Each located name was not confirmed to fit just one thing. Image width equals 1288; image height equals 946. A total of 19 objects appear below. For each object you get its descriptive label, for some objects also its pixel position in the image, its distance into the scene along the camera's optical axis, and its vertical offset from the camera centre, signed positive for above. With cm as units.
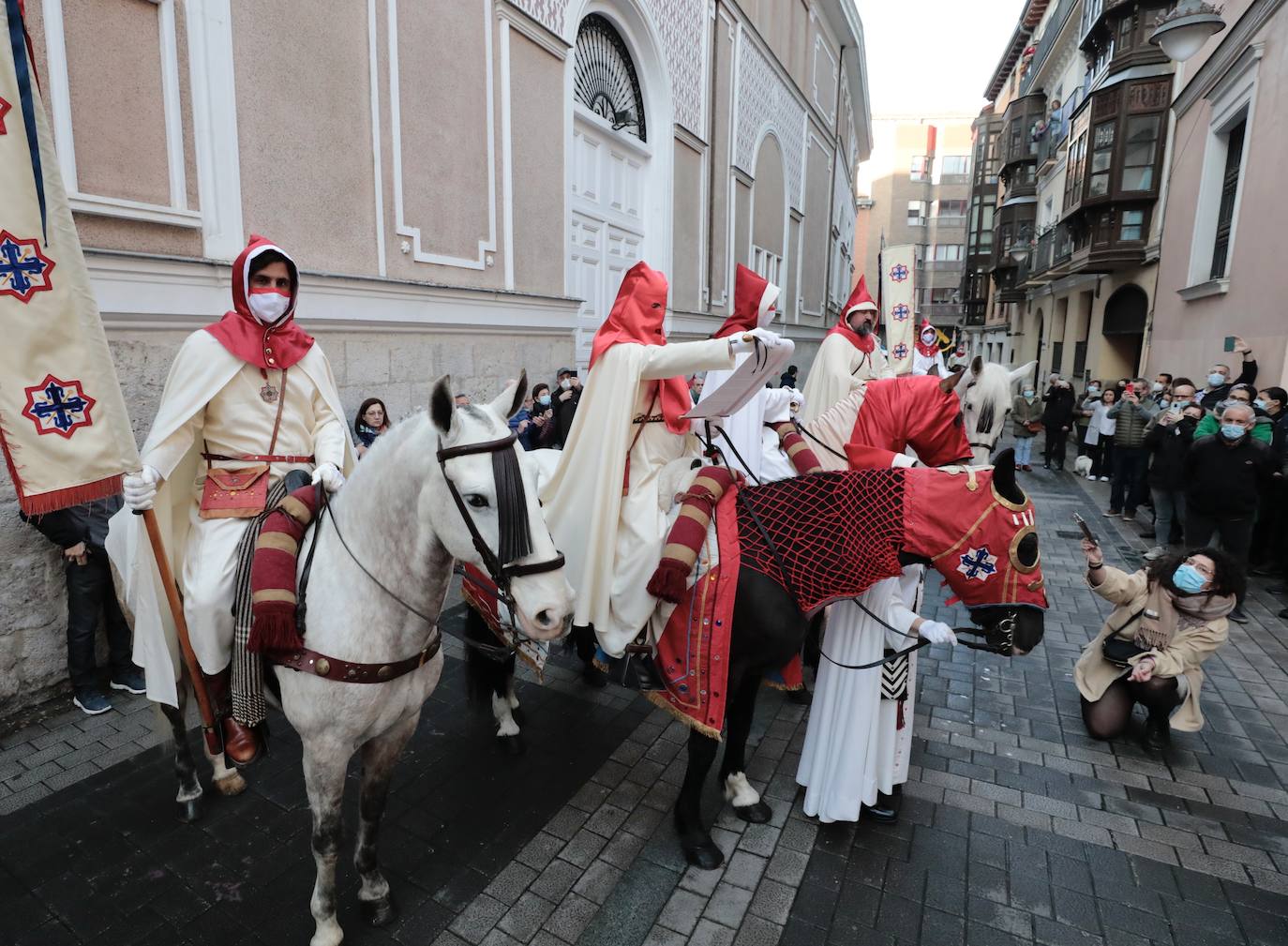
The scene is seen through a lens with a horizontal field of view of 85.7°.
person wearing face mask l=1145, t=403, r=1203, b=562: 770 -104
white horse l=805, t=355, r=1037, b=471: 579 -30
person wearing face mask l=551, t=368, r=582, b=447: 854 -51
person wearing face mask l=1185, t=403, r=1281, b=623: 648 -98
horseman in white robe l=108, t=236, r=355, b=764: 276 -40
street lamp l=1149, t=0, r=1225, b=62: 757 +374
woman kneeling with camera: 411 -164
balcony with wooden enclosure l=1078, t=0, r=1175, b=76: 1822 +924
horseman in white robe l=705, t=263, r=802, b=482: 429 -39
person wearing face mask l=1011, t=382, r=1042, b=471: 1247 -104
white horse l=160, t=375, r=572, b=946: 208 -76
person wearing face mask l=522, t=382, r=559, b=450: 864 -80
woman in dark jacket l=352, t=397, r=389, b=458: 603 -58
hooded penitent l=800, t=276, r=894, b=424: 562 +3
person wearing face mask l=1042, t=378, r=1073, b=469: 1400 -95
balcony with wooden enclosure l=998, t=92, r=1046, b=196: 3266 +1078
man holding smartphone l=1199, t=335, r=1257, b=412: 949 -3
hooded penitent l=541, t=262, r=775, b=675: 314 -50
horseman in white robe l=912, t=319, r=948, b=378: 1131 +22
